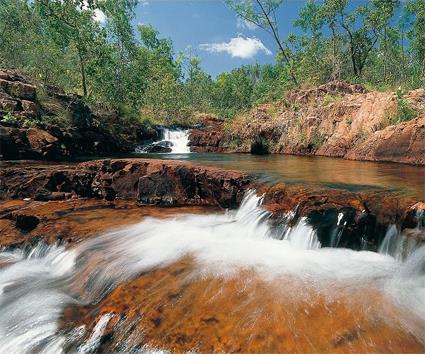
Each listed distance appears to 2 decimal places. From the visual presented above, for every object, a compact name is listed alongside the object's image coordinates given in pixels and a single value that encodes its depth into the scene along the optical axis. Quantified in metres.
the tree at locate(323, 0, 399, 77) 23.78
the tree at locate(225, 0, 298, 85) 24.55
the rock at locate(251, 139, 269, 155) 18.95
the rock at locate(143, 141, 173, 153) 21.81
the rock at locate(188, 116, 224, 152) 22.33
